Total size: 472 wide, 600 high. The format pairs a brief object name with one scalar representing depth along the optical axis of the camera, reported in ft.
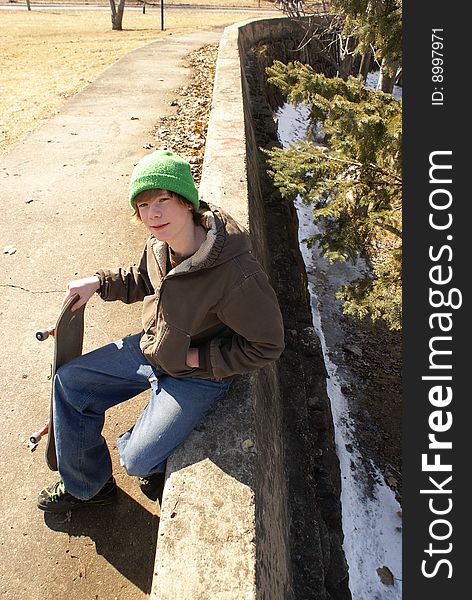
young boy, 6.77
